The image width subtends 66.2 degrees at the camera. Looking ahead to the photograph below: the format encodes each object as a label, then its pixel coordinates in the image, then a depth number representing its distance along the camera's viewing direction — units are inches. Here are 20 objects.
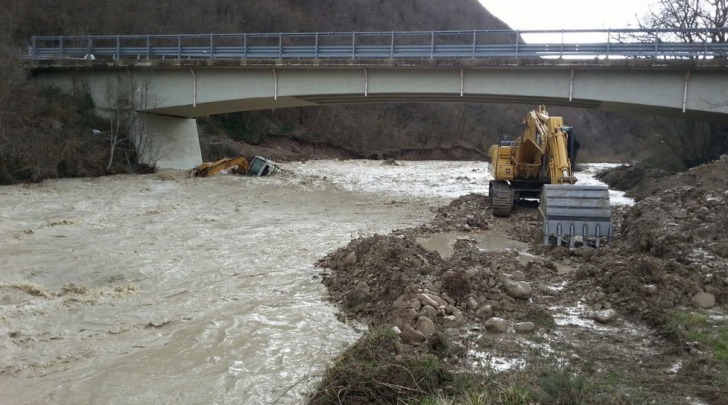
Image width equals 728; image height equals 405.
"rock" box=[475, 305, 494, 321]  298.5
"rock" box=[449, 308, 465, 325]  288.6
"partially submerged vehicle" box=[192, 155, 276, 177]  1151.6
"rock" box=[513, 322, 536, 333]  281.4
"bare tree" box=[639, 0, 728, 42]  1208.8
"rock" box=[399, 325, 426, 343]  256.2
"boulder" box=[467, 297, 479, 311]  307.9
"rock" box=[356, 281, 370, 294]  343.8
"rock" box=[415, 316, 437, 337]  266.7
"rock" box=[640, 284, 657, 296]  315.0
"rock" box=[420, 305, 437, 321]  287.9
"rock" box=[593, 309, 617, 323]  296.7
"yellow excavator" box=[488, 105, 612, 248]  471.5
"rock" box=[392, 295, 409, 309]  298.0
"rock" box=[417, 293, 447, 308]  298.4
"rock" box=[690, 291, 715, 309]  297.7
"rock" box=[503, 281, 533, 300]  325.7
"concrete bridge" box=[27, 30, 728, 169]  844.6
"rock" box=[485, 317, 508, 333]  281.4
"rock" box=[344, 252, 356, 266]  407.0
